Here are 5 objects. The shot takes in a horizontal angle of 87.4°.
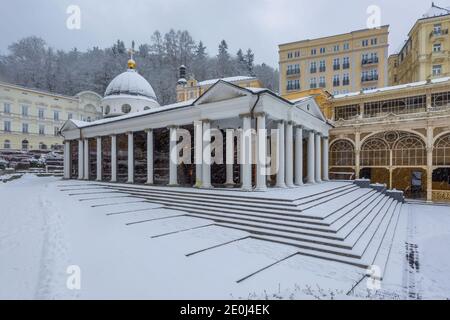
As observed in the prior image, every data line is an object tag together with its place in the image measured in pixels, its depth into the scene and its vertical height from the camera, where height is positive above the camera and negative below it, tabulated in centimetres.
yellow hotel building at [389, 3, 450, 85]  3025 +1542
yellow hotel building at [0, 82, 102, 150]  4188 +910
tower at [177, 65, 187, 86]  5494 +2140
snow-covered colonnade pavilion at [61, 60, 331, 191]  1263 +184
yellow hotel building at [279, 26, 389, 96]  3503 +1574
